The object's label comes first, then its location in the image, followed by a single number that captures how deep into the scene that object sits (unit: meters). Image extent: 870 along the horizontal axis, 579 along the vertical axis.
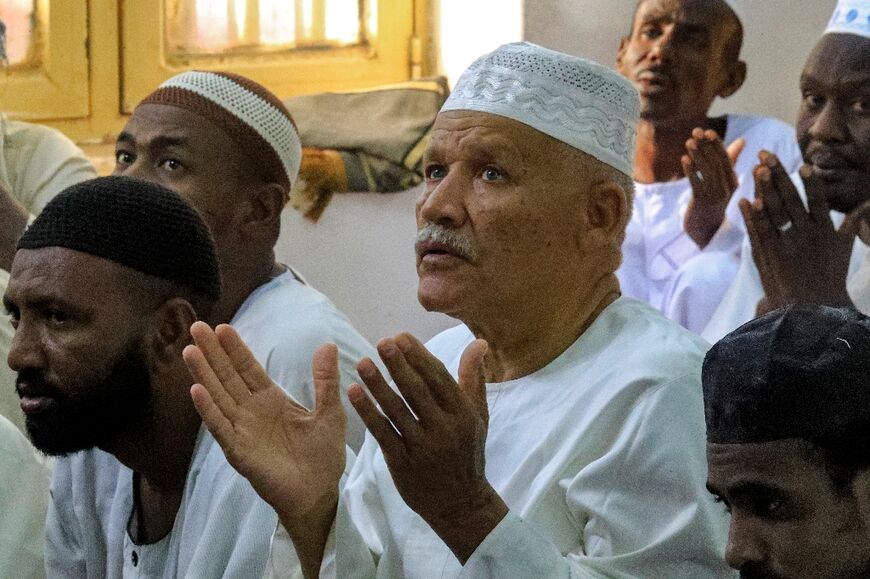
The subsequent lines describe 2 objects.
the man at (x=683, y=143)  4.82
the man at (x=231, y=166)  4.05
